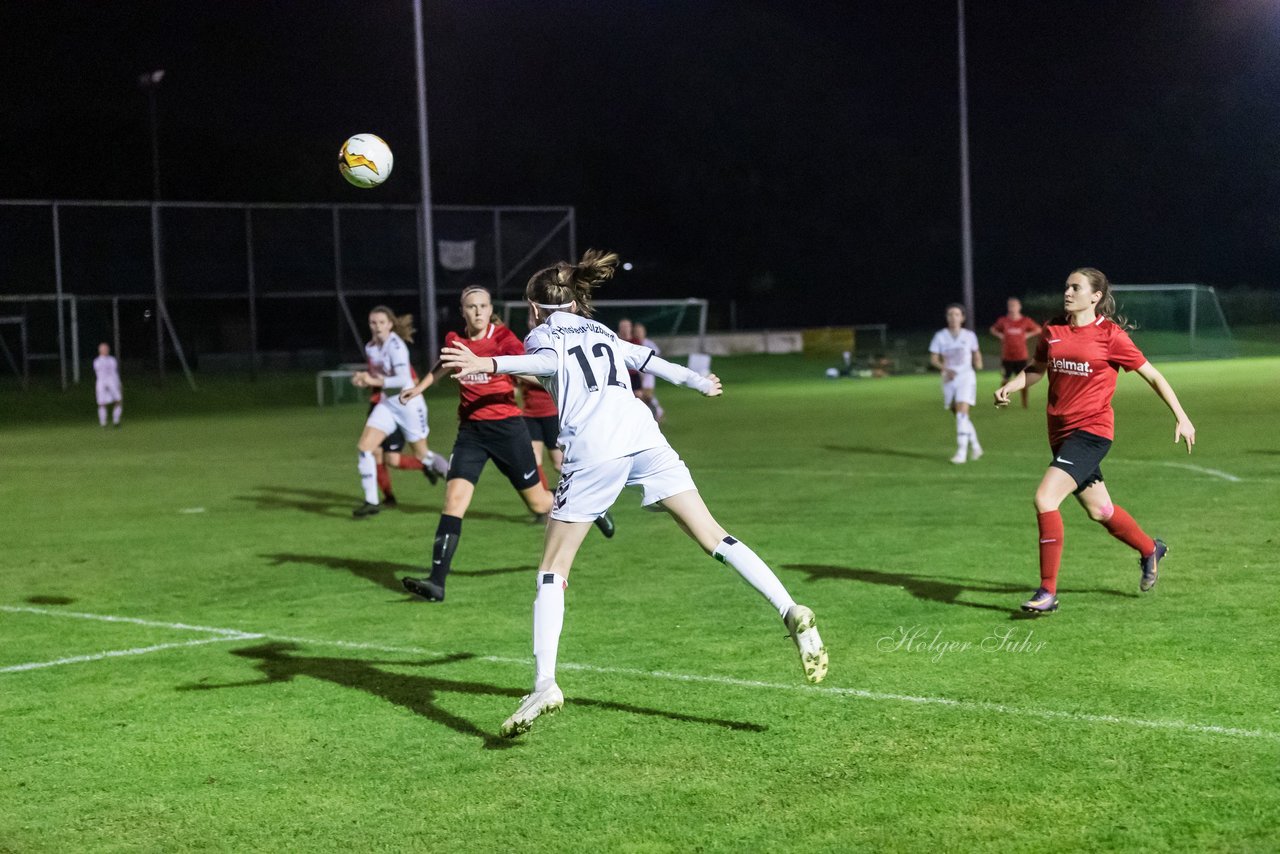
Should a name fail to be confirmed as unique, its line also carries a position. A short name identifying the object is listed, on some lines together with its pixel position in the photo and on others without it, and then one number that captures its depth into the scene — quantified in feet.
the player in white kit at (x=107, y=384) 102.42
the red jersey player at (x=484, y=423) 33.50
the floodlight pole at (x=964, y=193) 137.08
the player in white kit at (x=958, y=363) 61.36
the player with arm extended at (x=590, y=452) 20.90
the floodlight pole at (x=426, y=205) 92.53
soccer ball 40.27
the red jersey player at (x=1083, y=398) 28.55
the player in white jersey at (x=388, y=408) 46.62
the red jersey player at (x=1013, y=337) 81.97
